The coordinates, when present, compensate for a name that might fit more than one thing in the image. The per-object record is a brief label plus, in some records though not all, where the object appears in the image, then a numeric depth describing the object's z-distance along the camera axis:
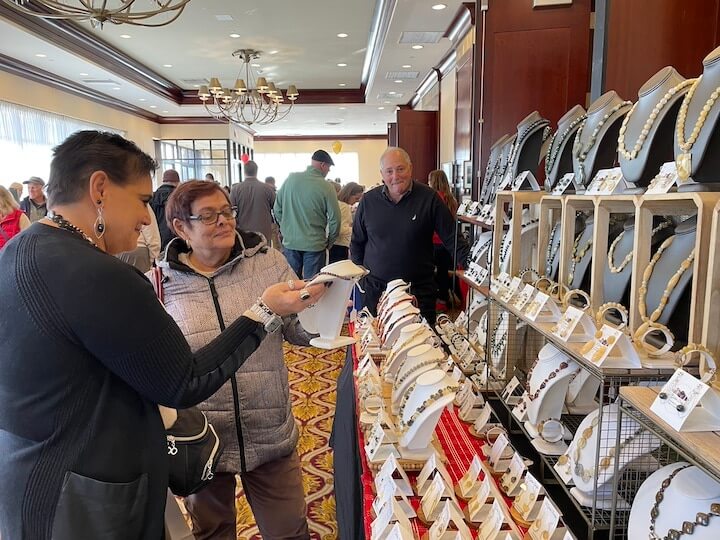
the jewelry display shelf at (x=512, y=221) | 1.73
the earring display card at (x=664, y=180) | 1.04
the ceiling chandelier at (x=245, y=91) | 7.03
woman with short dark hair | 0.94
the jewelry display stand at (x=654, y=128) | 1.11
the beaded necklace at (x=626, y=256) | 1.17
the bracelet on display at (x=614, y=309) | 1.12
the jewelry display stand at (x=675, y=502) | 0.82
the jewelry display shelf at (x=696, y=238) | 0.90
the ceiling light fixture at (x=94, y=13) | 2.47
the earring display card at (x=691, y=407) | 0.76
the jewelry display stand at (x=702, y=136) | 0.94
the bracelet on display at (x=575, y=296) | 1.27
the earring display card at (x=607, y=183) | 1.24
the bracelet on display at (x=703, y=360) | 0.85
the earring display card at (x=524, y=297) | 1.49
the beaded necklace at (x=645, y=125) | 1.10
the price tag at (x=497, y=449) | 1.47
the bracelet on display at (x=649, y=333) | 0.99
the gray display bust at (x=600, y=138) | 1.40
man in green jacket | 5.26
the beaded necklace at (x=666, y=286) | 0.98
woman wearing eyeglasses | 1.53
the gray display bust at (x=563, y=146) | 1.61
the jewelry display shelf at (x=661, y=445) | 0.71
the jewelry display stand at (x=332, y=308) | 1.36
